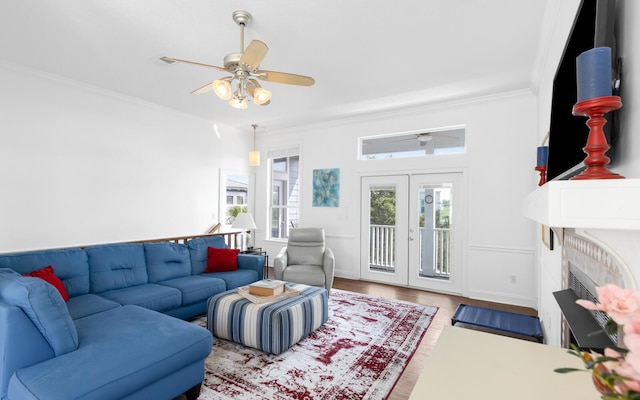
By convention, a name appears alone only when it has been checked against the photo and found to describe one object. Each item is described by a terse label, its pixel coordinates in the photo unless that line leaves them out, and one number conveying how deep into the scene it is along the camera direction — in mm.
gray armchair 4215
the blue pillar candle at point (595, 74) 899
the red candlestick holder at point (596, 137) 889
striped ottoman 2650
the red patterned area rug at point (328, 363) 2201
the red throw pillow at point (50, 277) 2577
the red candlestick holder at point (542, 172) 2471
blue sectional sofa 1604
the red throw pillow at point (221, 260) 4023
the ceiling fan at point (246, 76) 2278
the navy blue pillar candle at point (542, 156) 2512
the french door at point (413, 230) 4621
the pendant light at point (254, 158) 5641
